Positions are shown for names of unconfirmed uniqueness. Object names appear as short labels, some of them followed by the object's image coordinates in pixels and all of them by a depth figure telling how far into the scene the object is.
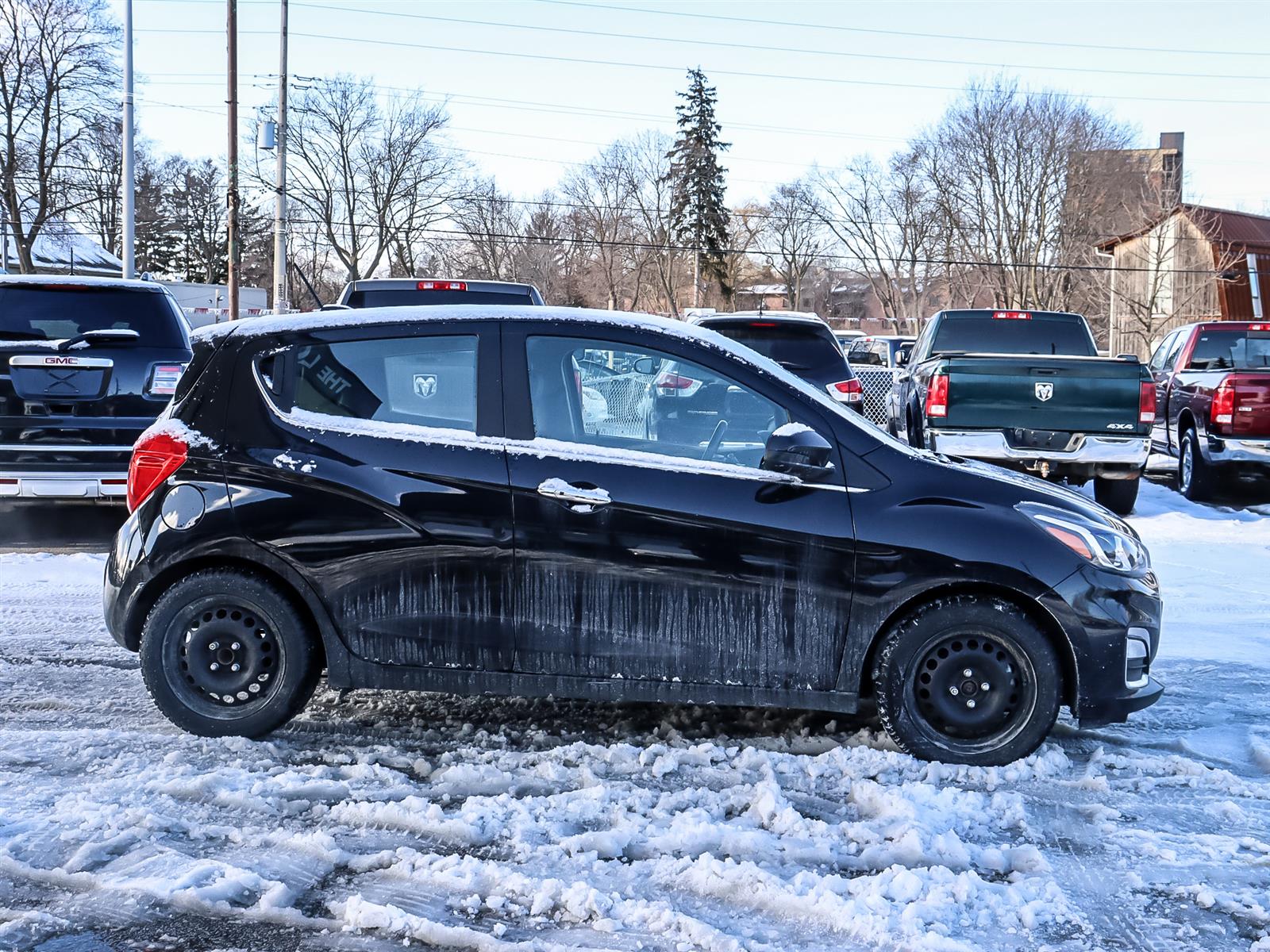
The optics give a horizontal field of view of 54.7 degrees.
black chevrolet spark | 4.70
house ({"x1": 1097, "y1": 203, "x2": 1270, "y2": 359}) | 47.59
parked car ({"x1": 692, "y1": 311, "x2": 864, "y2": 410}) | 12.76
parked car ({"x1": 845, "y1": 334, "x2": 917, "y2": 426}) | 14.12
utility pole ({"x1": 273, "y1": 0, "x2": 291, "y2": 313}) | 31.92
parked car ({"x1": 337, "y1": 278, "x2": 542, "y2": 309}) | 10.38
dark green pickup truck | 10.91
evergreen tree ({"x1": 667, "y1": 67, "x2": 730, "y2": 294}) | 73.81
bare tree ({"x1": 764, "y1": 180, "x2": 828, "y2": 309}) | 78.88
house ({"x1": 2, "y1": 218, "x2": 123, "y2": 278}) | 55.31
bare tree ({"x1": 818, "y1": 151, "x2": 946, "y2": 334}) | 72.38
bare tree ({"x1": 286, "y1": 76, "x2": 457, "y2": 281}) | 64.44
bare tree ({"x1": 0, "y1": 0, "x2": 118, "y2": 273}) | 50.56
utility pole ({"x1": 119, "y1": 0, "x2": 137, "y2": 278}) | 25.02
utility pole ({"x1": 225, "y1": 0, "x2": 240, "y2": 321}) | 29.09
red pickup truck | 12.84
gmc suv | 8.88
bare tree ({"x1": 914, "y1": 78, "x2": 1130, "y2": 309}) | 64.25
